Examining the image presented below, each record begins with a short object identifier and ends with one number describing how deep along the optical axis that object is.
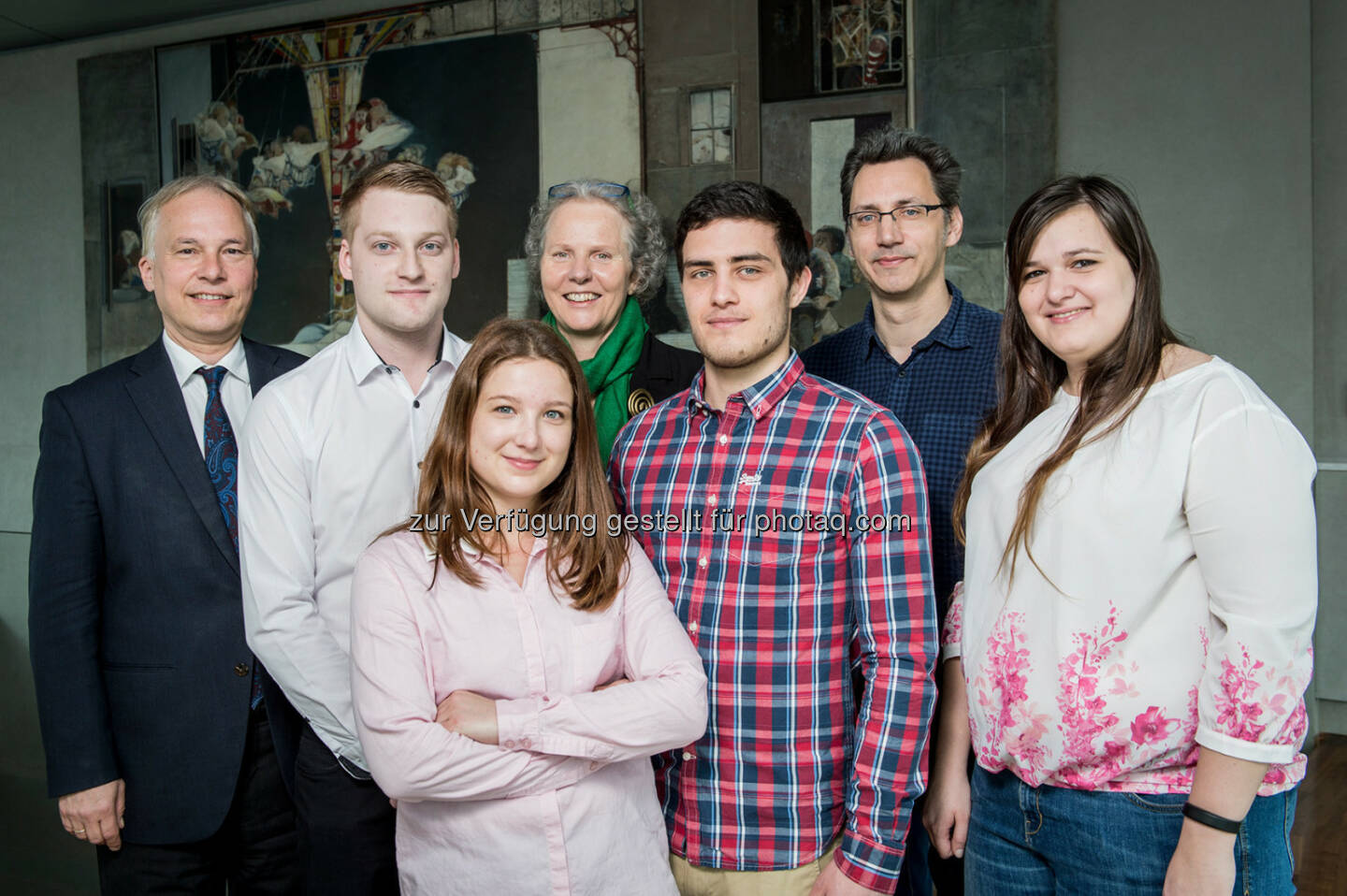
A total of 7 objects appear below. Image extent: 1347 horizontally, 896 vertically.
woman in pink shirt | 1.51
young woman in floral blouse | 1.34
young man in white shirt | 1.89
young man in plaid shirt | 1.68
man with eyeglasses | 2.17
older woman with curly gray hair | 2.48
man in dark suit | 2.06
